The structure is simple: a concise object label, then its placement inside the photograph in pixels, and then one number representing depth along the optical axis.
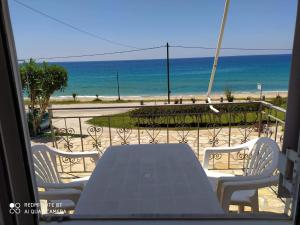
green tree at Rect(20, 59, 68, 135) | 6.97
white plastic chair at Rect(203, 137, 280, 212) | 1.73
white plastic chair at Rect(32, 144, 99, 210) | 1.65
